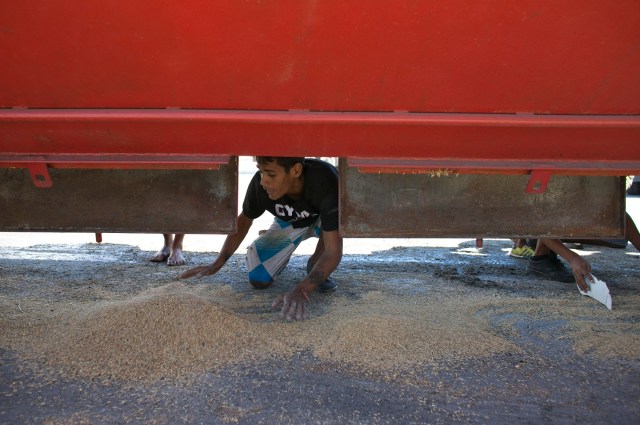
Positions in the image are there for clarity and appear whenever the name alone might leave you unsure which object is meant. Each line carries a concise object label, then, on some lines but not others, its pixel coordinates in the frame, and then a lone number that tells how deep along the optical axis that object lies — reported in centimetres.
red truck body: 136
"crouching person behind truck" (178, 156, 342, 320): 266
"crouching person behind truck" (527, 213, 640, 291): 286
